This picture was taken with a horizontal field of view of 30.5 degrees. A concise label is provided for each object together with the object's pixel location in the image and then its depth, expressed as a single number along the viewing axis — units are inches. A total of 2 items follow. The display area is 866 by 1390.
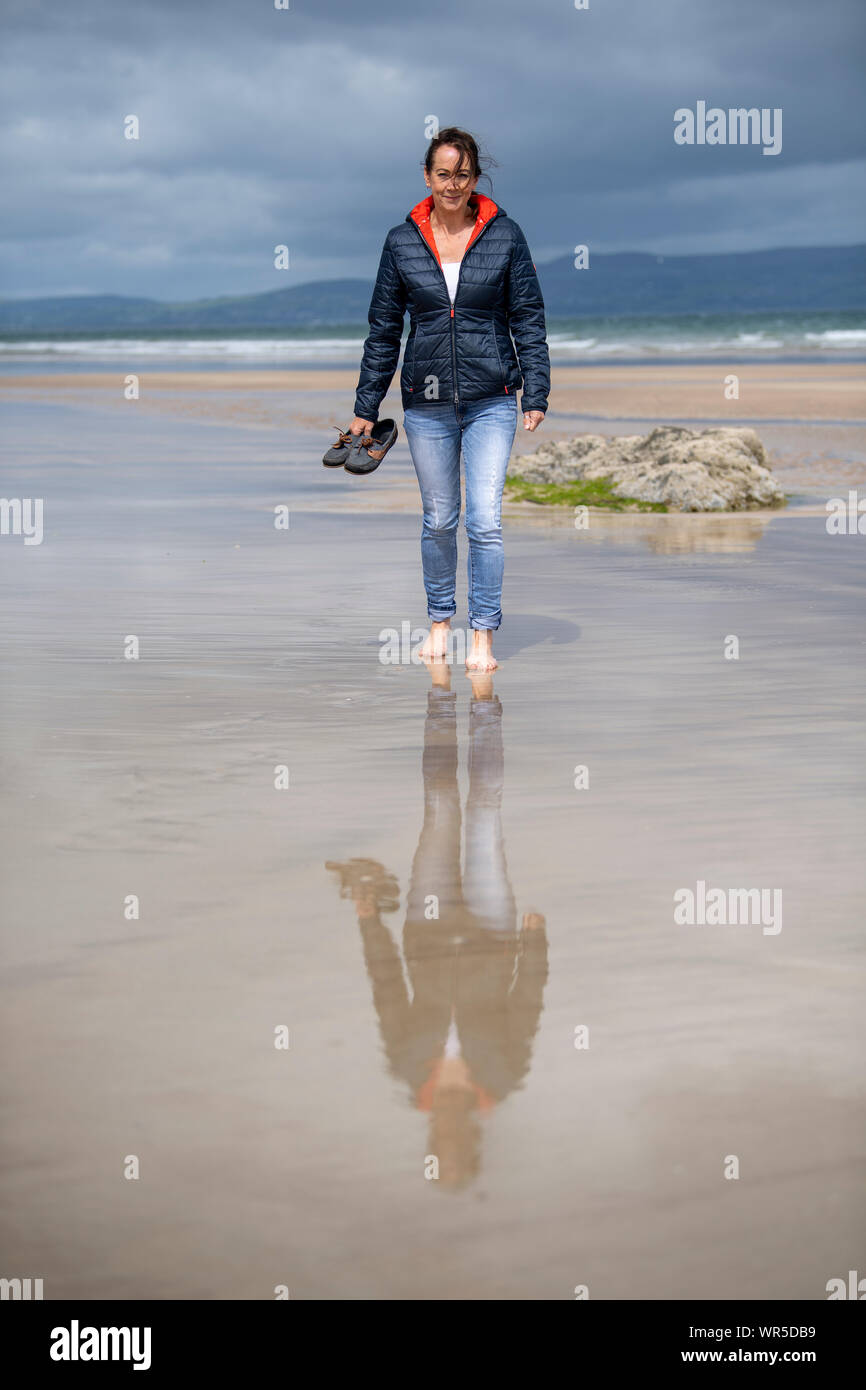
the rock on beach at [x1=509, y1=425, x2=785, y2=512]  442.9
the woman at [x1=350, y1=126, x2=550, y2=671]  233.6
